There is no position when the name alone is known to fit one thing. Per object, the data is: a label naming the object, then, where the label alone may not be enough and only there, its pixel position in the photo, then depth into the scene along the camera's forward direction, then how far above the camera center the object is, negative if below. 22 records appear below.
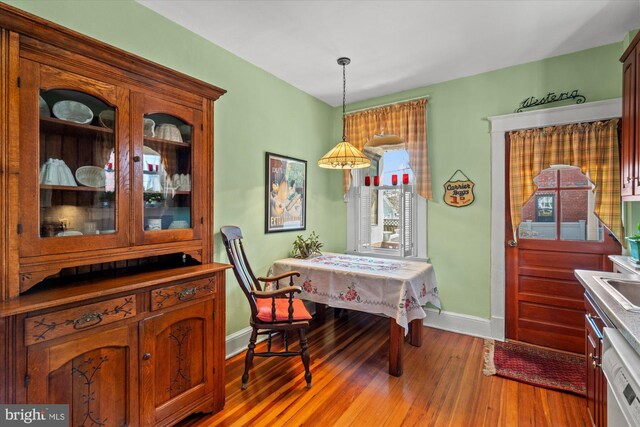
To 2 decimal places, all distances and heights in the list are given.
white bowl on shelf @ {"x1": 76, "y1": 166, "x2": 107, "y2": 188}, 1.66 +0.20
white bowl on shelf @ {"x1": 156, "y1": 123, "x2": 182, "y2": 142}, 1.97 +0.53
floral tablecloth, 2.57 -0.67
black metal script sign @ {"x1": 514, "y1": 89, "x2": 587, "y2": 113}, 2.82 +1.10
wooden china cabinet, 1.33 -0.12
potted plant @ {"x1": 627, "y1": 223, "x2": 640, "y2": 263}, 2.10 -0.24
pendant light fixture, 2.68 +0.48
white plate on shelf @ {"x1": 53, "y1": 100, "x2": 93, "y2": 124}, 1.56 +0.53
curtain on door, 2.64 +0.51
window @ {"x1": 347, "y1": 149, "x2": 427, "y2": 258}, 3.70 +0.00
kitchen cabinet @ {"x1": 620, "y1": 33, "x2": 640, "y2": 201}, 2.01 +0.63
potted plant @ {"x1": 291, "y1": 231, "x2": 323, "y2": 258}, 3.53 -0.43
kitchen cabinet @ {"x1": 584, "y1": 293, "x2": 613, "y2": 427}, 1.50 -0.82
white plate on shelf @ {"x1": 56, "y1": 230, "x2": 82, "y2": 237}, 1.53 -0.11
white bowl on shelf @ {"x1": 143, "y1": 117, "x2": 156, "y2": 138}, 1.88 +0.53
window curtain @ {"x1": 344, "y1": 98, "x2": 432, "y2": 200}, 3.55 +1.04
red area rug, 2.39 -1.34
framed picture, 3.30 +0.21
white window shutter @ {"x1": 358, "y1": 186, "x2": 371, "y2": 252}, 4.12 -0.10
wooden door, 2.84 -0.45
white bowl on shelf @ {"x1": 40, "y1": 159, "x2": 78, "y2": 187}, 1.49 +0.19
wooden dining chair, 2.35 -0.82
